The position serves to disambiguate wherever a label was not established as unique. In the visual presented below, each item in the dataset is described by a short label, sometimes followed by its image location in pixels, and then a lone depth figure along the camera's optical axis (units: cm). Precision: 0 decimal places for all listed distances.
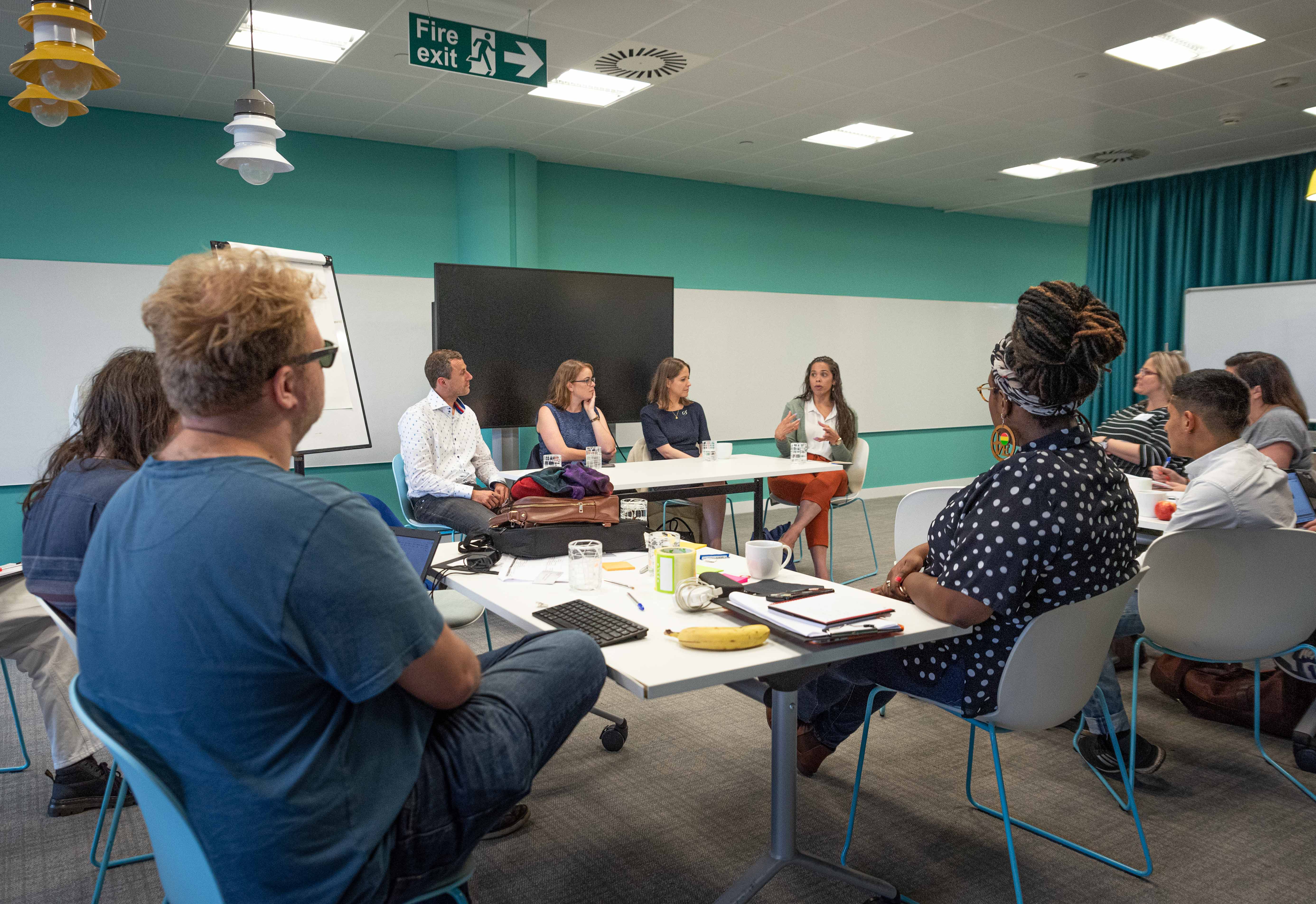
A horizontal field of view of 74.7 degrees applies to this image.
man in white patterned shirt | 422
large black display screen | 567
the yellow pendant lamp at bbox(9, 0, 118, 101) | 230
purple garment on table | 270
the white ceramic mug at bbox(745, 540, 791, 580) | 208
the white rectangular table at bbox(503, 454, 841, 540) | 422
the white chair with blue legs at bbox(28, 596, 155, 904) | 170
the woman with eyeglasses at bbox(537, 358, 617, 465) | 521
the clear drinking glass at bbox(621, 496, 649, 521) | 265
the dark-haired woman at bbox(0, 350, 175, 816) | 209
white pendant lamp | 351
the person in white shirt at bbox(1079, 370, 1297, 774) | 260
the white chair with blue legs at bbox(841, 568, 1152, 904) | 180
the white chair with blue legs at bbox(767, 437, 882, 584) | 539
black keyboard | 169
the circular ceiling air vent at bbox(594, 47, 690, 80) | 453
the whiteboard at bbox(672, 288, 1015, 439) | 751
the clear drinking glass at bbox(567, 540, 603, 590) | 208
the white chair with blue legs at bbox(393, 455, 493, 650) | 203
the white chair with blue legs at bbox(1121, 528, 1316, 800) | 233
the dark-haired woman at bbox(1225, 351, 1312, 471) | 351
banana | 162
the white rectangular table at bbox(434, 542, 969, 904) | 153
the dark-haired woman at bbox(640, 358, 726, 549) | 566
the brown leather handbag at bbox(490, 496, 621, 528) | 252
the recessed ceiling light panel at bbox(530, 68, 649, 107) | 497
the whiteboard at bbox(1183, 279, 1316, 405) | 655
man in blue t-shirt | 106
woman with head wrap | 177
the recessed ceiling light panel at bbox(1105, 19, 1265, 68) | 427
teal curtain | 668
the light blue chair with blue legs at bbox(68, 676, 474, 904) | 105
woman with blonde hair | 423
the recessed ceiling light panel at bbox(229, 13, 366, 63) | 406
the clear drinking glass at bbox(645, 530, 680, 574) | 233
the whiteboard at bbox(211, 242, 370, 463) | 388
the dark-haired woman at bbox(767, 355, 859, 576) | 511
